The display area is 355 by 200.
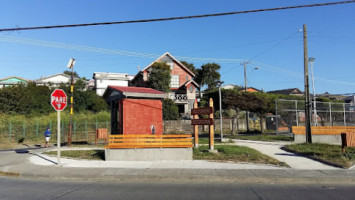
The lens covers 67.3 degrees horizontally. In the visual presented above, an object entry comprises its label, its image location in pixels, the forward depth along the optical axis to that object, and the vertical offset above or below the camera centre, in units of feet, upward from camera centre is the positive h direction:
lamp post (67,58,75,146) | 60.48 +11.76
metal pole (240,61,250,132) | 123.49 +19.25
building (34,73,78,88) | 215.72 +31.37
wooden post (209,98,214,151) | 44.51 -4.18
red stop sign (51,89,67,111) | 35.76 +2.27
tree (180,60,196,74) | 172.74 +31.71
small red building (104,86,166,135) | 55.47 +1.08
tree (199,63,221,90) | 163.22 +24.89
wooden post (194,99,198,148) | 49.27 -3.45
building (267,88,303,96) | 236.22 +19.96
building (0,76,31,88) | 209.65 +29.93
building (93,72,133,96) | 187.11 +25.63
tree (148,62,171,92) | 121.29 +17.27
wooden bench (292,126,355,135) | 62.14 -4.06
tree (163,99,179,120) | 104.35 +1.07
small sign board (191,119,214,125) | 44.22 -1.28
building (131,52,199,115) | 125.49 +16.25
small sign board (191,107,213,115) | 45.63 +0.61
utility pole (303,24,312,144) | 56.75 +4.40
